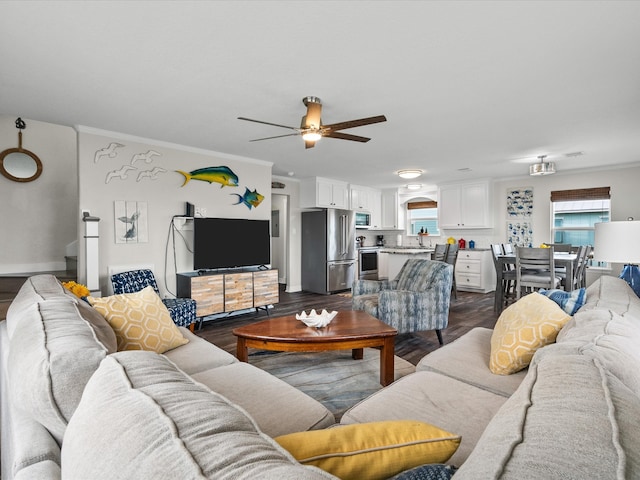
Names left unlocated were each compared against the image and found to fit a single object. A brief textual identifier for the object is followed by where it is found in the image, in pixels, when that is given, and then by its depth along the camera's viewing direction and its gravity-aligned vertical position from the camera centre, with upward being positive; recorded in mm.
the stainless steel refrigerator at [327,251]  6758 -216
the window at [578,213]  6121 +488
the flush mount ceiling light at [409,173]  5633 +1096
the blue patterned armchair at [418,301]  3418 -636
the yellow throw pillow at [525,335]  1656 -469
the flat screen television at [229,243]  4543 -33
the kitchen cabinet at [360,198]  7711 +968
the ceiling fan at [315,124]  2865 +977
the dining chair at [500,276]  5012 -525
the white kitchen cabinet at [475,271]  6950 -648
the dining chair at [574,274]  4516 -475
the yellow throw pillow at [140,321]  1888 -461
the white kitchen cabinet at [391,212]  8461 +694
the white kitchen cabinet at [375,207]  8312 +800
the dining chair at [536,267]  4456 -367
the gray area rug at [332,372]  2482 -1104
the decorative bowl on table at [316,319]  2670 -619
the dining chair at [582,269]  4753 -434
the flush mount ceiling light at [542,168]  5223 +1081
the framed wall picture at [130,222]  4055 +232
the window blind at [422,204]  8273 +861
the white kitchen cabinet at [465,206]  7105 +727
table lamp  2201 -38
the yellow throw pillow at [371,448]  681 -434
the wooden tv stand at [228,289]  4309 -645
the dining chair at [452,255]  6211 -275
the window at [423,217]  8305 +571
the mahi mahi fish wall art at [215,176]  4641 +907
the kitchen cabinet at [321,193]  6777 +957
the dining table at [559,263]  4488 -319
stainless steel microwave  8052 +480
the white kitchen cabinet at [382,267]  8227 -643
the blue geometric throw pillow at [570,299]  1980 -356
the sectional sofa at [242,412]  508 -328
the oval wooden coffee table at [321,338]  2410 -688
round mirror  4293 +972
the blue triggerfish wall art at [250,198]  5156 +641
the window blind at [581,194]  6027 +809
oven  7767 -522
